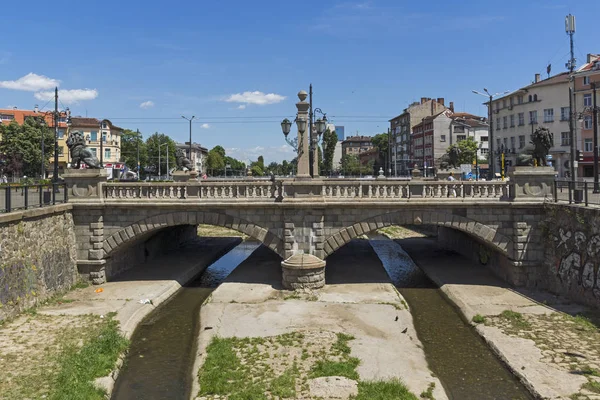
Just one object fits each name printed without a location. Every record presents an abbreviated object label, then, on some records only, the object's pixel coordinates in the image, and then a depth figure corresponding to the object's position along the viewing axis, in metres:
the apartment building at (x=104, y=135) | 83.88
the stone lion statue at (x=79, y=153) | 21.72
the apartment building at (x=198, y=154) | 143.01
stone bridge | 19.97
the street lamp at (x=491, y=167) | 32.44
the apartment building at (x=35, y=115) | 80.75
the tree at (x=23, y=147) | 60.84
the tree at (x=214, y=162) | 122.89
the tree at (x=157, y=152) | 101.69
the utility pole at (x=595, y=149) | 24.12
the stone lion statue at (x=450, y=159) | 29.20
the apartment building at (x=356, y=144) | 159.75
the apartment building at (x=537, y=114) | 58.91
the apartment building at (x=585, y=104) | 53.06
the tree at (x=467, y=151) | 66.06
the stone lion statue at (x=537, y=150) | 19.89
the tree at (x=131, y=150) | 95.06
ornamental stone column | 20.52
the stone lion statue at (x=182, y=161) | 27.89
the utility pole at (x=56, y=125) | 25.21
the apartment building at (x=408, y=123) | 94.69
